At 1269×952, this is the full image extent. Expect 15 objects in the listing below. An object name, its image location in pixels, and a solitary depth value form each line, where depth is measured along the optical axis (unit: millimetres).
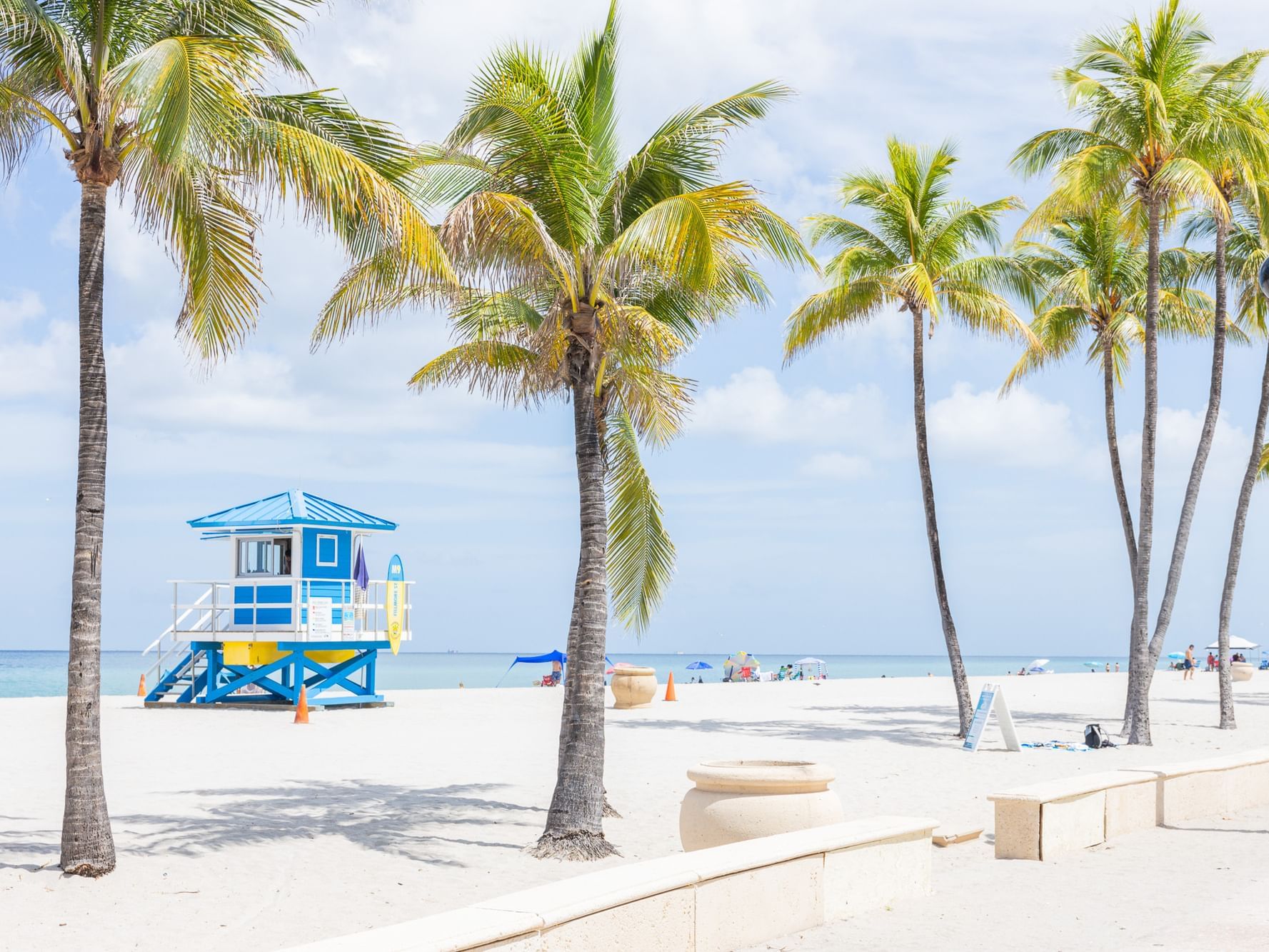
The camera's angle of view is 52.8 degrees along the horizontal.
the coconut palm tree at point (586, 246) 10195
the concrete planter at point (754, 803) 8281
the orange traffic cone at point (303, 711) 23172
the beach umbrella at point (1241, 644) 67062
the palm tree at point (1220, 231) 18391
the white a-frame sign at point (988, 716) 18375
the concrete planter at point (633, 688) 27922
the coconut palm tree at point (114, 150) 8977
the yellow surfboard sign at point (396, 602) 27156
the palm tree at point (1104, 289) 21547
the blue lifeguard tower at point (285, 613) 26250
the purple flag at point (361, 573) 27728
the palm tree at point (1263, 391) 22812
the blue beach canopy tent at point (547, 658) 45438
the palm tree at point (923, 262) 20531
